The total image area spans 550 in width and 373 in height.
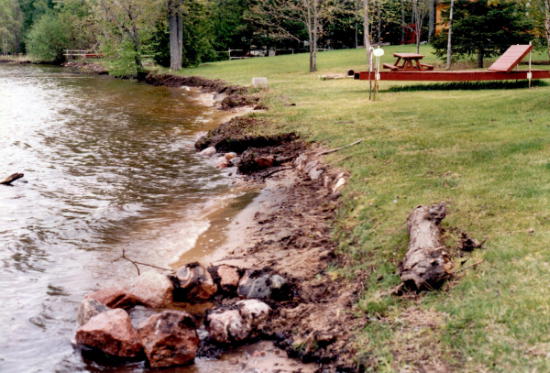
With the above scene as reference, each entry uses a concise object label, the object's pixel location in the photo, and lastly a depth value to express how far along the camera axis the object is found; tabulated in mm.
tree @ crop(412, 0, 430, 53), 36506
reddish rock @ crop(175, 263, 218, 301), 6152
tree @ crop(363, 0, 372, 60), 26292
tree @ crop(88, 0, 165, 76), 38938
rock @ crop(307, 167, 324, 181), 9891
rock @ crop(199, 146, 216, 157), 13992
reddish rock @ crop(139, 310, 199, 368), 4930
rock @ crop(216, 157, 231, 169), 12645
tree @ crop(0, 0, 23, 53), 84812
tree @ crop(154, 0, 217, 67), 43188
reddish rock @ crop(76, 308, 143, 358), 5055
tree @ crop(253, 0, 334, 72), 29677
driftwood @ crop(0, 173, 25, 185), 11727
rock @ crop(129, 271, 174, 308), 6043
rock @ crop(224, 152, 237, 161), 13142
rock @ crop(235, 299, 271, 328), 5289
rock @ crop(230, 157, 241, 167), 12764
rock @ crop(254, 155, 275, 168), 11789
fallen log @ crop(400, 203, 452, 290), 5148
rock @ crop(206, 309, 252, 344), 5152
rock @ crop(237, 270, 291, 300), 5820
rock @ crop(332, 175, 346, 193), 8628
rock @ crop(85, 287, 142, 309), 5922
